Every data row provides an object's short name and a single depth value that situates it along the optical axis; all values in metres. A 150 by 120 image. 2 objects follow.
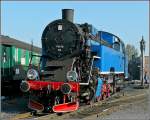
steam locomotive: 13.63
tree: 53.40
